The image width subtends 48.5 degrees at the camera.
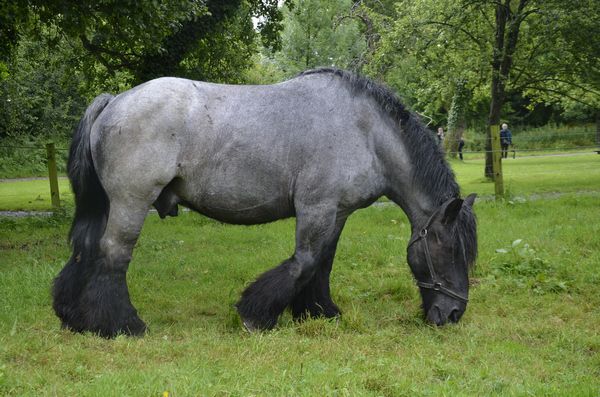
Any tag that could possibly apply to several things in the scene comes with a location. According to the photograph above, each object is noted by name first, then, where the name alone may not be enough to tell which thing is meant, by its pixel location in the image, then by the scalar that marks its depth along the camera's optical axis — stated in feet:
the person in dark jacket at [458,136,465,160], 112.37
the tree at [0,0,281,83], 28.40
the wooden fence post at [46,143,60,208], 45.60
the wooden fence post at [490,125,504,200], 47.90
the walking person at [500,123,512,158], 103.19
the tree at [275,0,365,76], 99.55
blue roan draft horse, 18.38
